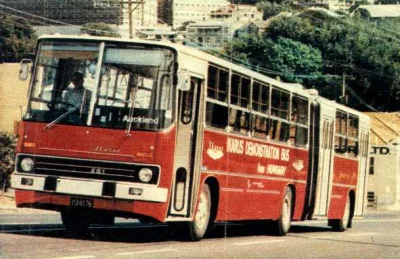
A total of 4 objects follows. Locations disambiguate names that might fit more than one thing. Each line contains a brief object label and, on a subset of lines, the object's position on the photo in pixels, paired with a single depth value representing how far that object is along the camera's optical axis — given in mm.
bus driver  15797
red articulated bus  15688
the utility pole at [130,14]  43812
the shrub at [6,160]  37312
